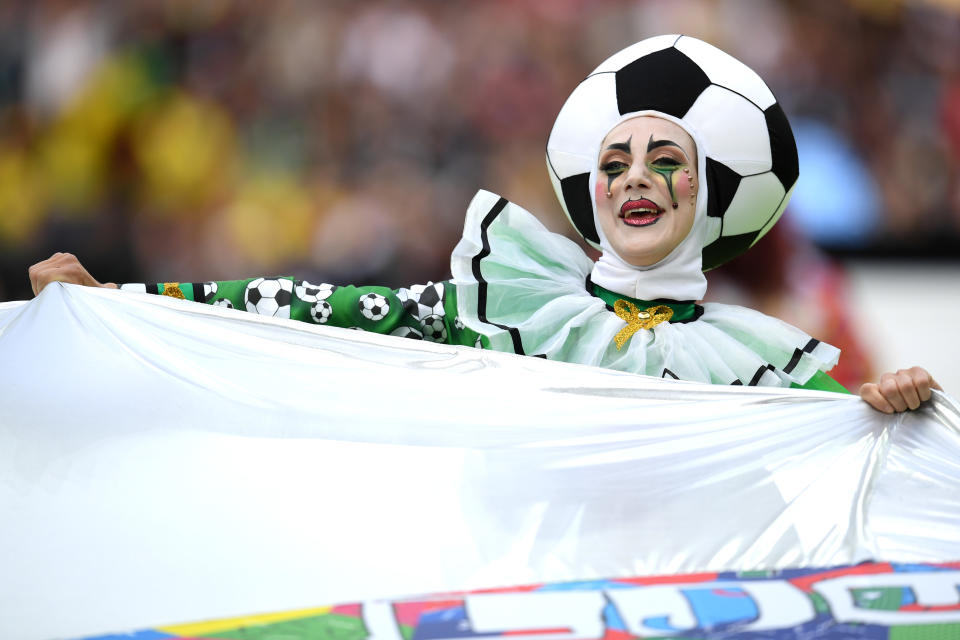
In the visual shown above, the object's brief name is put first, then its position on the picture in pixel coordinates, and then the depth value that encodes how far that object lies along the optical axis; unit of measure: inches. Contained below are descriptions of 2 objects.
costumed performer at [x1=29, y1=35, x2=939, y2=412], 447.7
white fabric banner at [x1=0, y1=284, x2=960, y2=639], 434.1
